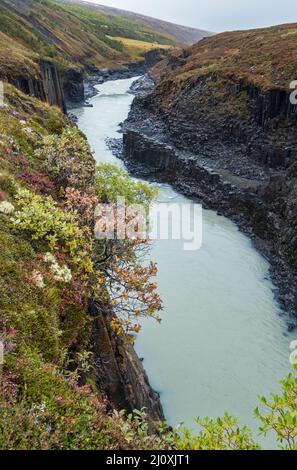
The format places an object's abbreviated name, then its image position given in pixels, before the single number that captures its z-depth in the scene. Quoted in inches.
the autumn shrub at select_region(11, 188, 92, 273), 472.4
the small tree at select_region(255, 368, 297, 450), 269.7
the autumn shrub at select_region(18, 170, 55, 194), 632.1
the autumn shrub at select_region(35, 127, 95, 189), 677.9
